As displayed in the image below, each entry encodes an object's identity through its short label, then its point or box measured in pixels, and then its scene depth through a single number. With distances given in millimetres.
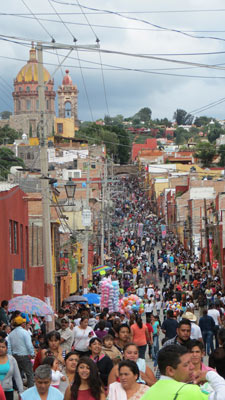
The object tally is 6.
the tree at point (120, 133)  189612
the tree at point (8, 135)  153250
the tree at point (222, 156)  143262
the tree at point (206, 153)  145225
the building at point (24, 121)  191775
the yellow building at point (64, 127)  176250
